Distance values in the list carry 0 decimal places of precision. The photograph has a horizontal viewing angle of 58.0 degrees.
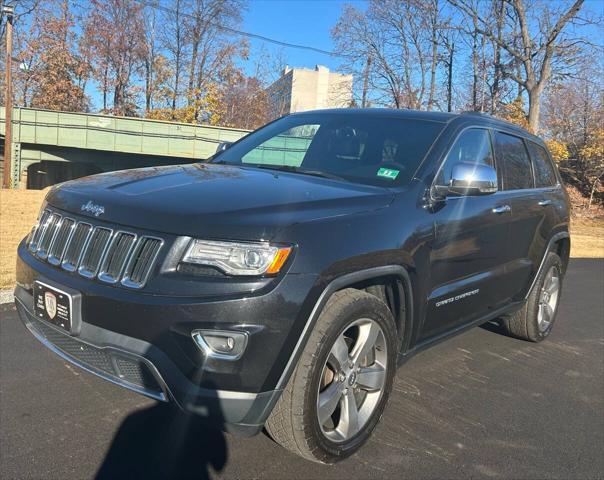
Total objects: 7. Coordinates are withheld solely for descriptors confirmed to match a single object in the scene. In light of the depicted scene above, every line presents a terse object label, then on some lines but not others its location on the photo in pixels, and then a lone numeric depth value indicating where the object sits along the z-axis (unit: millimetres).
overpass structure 27766
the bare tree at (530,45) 24453
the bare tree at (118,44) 37562
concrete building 34656
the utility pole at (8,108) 22177
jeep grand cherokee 2293
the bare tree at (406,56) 32781
